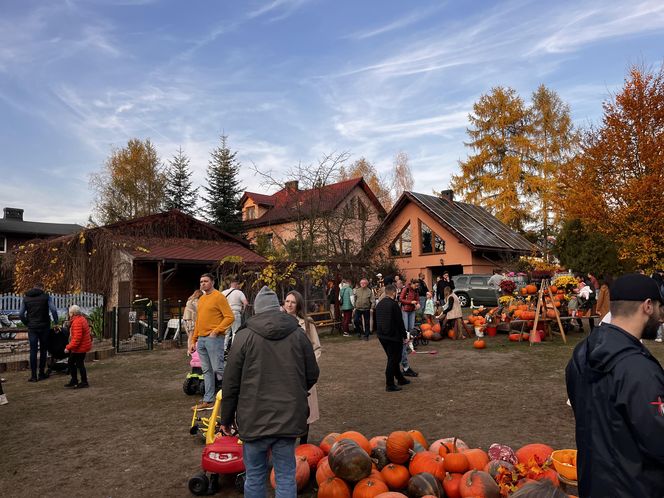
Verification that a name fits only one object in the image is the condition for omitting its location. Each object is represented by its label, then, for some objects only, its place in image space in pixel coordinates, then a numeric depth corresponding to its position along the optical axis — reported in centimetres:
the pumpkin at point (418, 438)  481
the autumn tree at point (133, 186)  3903
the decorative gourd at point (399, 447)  445
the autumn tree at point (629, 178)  2209
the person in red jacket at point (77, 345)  910
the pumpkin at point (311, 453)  464
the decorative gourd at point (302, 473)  444
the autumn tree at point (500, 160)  3700
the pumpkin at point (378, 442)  465
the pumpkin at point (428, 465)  424
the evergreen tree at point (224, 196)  3334
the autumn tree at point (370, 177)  4650
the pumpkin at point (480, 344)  1262
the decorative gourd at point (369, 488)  396
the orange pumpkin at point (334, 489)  405
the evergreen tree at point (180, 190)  3553
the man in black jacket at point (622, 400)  200
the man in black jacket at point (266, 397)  340
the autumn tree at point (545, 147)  3628
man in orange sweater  719
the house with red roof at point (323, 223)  2741
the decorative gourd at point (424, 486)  396
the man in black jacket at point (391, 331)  829
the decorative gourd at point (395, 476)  424
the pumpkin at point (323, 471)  433
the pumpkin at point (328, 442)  485
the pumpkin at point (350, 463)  413
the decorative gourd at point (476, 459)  424
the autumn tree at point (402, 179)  4778
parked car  2641
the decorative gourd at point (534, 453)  424
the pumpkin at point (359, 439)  463
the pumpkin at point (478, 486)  370
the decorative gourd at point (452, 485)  394
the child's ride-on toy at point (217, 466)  450
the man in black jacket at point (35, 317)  1023
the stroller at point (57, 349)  1075
